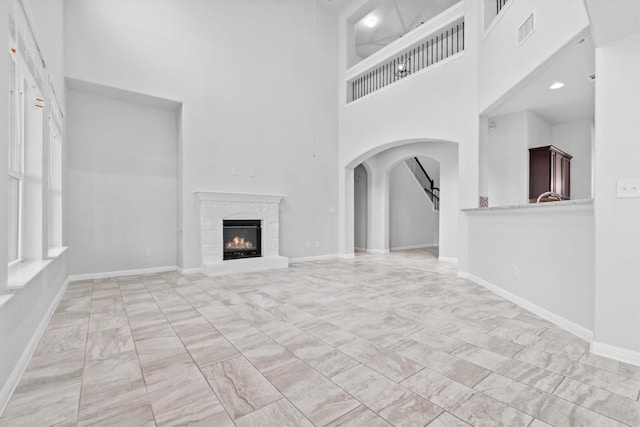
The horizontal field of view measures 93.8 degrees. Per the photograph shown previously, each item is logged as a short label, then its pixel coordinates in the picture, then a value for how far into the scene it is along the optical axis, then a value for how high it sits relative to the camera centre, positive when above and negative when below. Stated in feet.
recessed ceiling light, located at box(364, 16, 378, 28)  28.49 +18.55
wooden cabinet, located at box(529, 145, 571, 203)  18.29 +2.65
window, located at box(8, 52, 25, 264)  8.05 +1.46
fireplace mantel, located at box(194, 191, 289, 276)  18.30 -0.81
